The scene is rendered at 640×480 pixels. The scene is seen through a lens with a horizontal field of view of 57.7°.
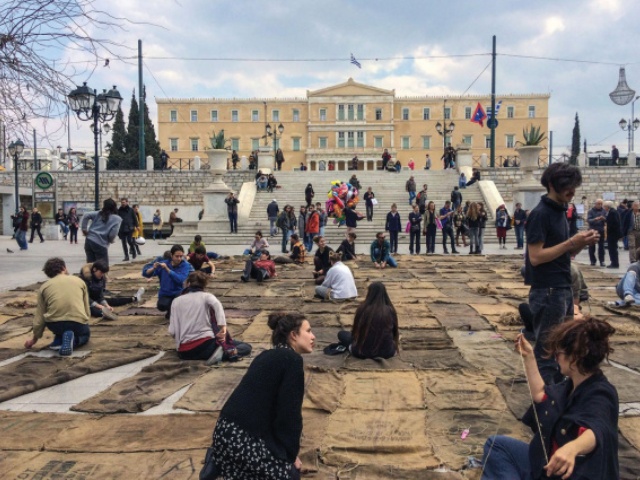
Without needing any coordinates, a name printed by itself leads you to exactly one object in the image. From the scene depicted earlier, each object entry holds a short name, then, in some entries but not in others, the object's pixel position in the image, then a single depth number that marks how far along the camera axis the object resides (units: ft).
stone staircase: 74.08
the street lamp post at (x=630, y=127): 100.17
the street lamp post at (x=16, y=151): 69.06
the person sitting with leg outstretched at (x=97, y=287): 25.85
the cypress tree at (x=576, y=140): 237.25
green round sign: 80.12
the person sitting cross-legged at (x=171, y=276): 25.38
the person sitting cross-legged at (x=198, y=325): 18.80
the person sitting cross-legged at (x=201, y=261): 32.42
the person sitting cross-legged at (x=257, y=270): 37.23
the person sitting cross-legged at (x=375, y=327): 18.38
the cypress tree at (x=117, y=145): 189.57
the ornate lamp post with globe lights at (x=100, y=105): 42.39
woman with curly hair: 7.72
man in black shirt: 12.51
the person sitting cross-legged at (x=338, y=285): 29.94
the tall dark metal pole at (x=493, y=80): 120.71
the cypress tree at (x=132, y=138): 190.90
